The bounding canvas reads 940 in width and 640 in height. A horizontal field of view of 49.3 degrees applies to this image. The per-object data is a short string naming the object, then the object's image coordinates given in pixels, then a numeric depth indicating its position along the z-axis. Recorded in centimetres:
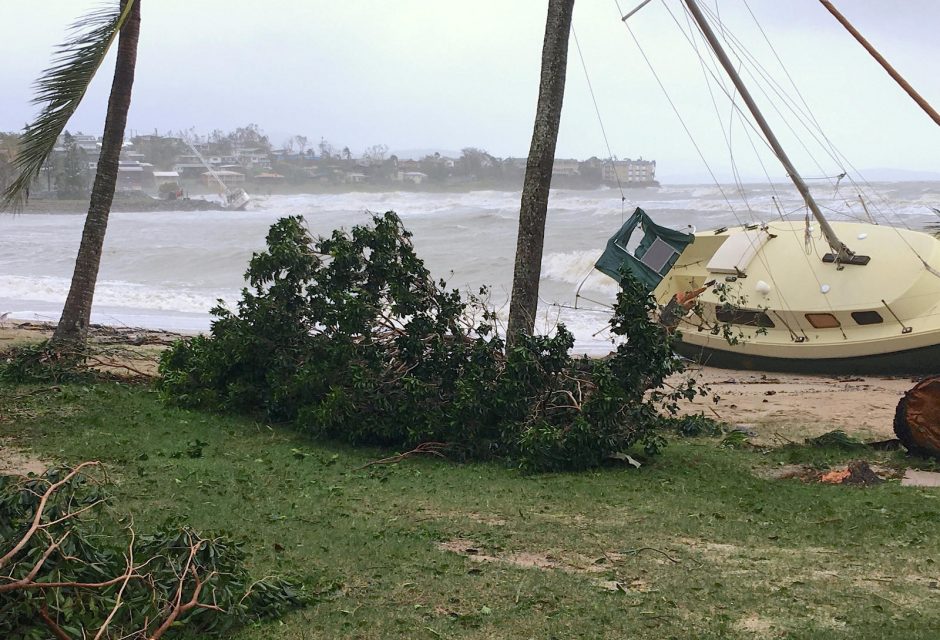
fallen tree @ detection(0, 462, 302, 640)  464
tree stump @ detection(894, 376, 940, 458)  927
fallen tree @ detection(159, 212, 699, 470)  957
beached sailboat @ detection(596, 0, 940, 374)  1524
